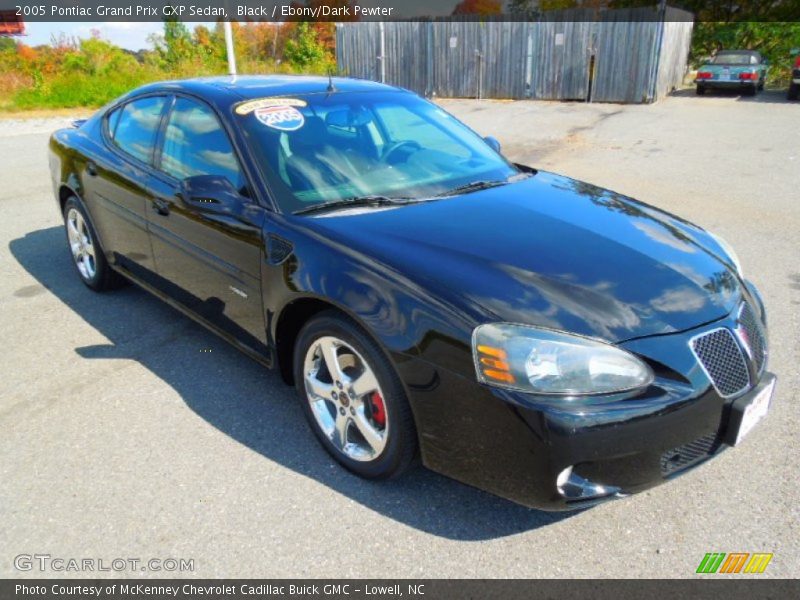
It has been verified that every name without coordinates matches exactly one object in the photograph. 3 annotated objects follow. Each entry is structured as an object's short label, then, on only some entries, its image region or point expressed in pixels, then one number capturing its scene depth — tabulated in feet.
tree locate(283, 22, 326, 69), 92.27
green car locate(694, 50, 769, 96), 65.62
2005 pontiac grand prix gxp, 6.89
